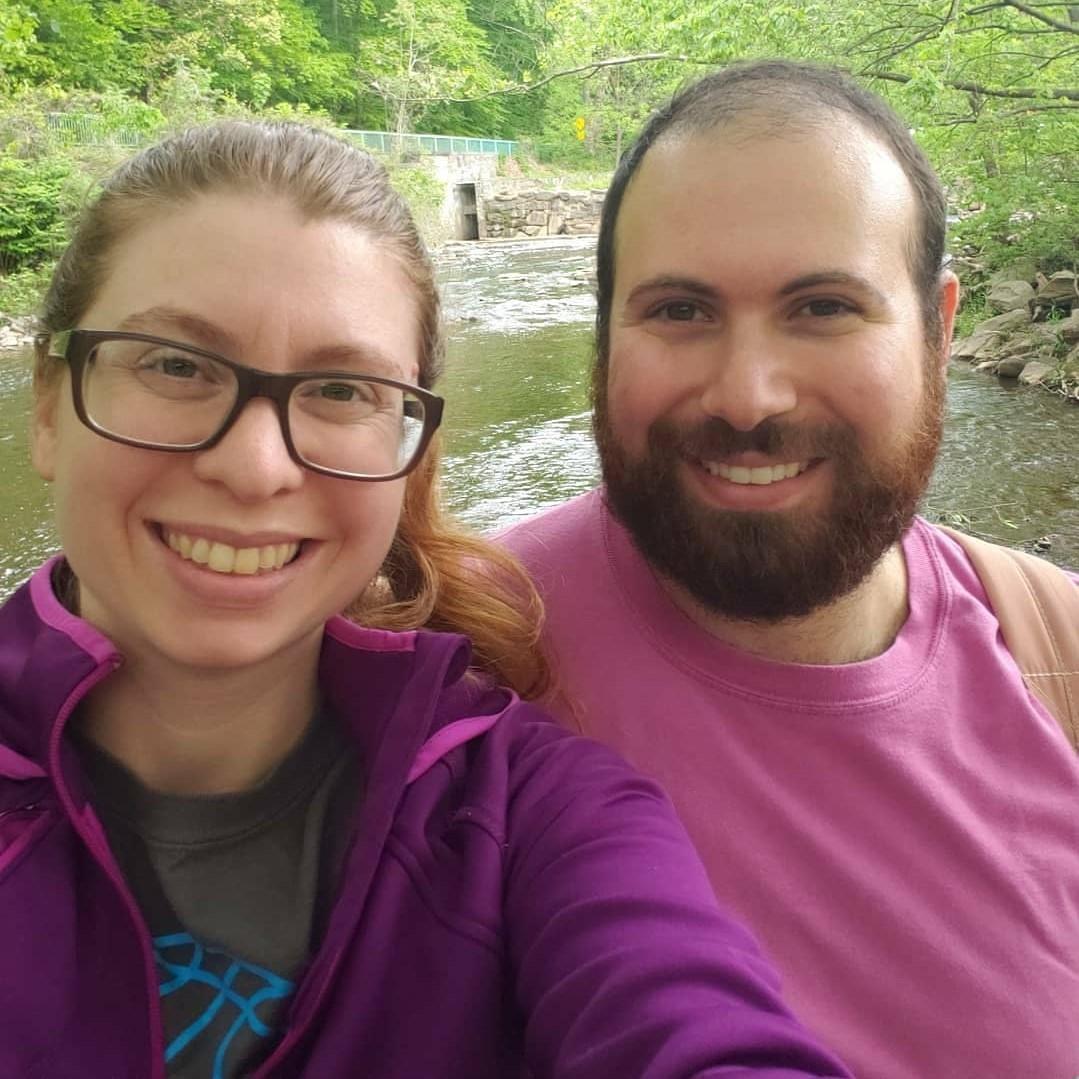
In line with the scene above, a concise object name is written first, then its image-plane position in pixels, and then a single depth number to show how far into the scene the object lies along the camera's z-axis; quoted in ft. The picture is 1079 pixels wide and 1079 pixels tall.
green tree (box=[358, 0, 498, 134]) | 96.63
